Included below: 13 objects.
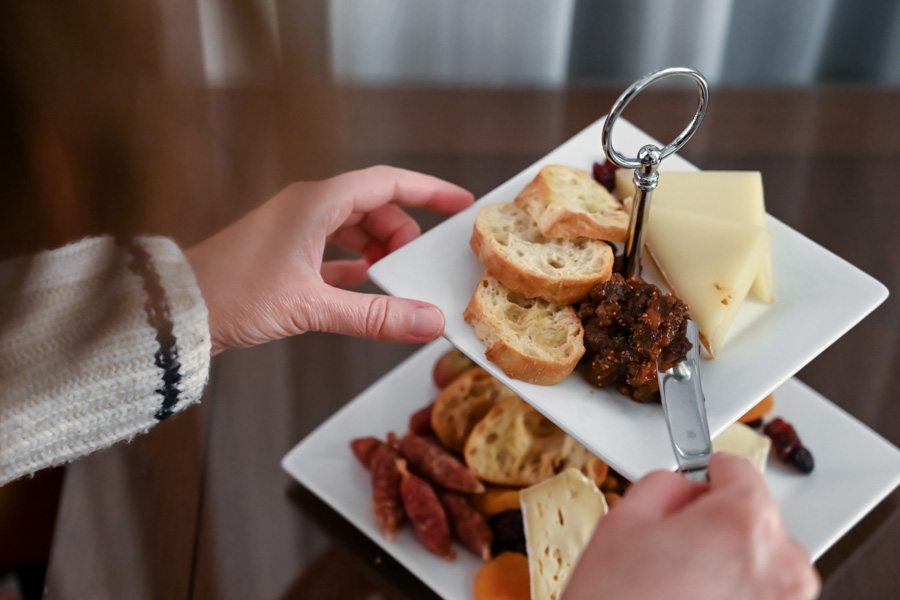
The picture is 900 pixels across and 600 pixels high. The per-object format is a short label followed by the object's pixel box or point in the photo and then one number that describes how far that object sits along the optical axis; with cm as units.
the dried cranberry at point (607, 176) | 77
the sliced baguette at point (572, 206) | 69
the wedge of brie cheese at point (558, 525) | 72
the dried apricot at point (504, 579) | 77
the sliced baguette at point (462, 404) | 89
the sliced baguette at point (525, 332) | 61
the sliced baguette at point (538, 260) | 66
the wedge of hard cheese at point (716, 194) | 71
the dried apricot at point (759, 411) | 88
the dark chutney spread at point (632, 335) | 60
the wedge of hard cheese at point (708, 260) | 64
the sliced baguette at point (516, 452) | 84
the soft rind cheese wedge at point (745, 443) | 83
